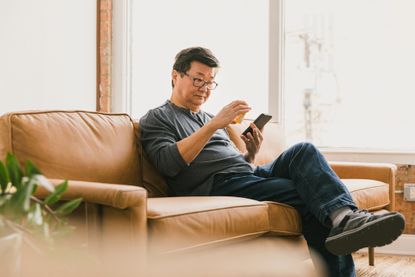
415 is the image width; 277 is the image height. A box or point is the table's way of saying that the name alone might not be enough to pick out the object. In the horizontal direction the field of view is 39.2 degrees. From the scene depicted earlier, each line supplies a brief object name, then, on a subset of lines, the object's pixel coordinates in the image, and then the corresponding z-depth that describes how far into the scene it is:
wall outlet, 3.59
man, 2.05
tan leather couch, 1.74
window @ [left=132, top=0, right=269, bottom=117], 4.00
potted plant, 0.82
